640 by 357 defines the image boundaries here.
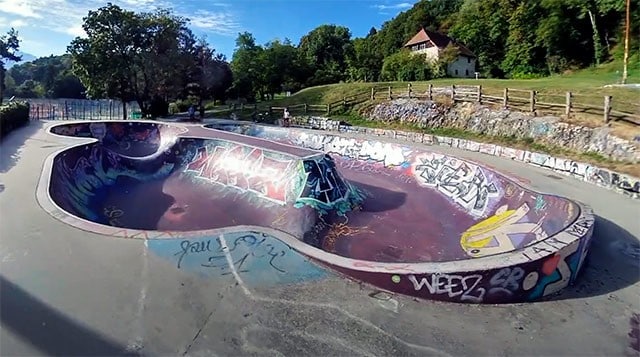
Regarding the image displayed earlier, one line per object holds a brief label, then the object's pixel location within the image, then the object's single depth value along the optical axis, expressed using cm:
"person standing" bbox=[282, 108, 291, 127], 3438
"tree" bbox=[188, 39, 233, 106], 4269
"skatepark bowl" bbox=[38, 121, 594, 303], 717
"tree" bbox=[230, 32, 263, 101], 5284
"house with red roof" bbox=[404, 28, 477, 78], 5875
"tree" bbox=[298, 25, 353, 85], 7131
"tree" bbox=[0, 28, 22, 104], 4141
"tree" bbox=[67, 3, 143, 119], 3472
